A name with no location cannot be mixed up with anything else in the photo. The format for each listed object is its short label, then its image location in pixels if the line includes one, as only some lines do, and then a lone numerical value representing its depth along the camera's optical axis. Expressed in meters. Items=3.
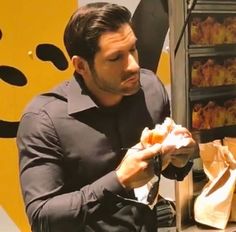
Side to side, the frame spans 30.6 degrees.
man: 1.14
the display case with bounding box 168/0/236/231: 1.84
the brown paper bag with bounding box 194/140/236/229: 1.86
